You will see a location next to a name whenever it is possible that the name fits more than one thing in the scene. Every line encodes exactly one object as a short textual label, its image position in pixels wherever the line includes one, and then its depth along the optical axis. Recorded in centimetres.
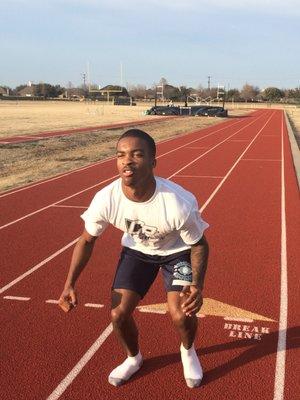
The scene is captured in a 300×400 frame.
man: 289
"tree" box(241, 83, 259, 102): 15238
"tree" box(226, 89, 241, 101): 13569
